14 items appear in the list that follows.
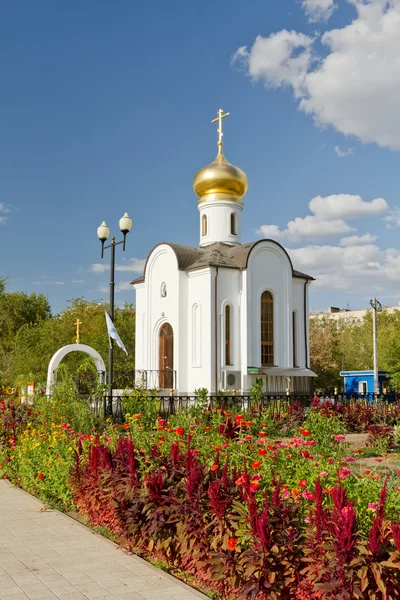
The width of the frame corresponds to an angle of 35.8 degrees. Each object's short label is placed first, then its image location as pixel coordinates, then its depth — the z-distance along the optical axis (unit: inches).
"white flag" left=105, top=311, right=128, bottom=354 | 622.5
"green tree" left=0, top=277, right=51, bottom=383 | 1724.9
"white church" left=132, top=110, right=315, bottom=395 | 865.5
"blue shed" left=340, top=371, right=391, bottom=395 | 1188.5
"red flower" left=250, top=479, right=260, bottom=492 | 173.5
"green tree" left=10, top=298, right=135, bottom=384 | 1114.7
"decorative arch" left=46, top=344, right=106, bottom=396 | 757.9
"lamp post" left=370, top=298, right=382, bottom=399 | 974.7
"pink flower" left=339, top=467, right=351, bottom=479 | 184.5
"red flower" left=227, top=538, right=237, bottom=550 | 163.2
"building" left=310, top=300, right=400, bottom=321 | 3484.3
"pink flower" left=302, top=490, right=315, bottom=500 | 170.2
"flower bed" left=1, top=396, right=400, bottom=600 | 140.9
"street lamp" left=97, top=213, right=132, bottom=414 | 587.5
